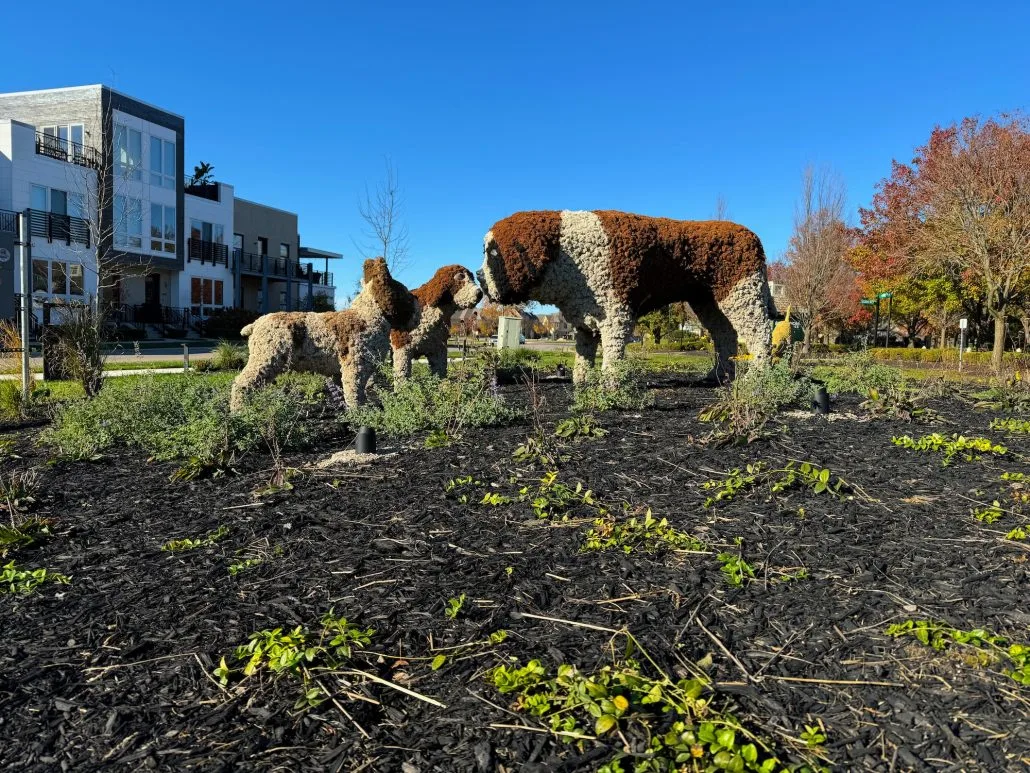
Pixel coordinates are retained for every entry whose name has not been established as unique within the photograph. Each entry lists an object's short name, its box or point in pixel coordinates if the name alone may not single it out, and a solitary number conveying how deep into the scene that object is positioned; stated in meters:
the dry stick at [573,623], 2.56
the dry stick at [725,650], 2.27
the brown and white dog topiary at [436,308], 8.89
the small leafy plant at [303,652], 2.31
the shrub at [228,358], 15.77
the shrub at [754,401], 5.22
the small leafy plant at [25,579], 3.08
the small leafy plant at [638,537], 3.31
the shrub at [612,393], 6.95
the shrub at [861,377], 8.26
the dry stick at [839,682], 2.19
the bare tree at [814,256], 22.05
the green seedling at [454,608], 2.71
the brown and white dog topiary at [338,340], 6.61
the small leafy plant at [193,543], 3.49
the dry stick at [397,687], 2.19
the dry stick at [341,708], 2.06
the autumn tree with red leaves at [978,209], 15.80
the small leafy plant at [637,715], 1.85
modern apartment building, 24.42
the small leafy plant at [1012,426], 5.94
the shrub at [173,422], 5.22
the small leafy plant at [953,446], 4.88
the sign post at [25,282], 9.36
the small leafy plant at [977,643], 2.24
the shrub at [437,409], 6.09
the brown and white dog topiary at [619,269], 8.76
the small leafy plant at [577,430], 5.51
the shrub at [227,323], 31.11
